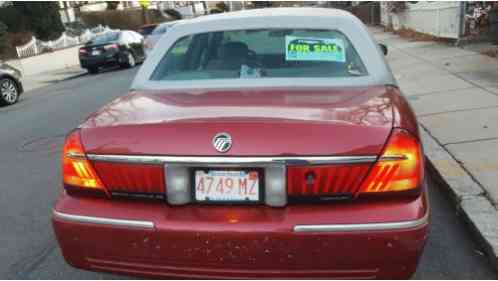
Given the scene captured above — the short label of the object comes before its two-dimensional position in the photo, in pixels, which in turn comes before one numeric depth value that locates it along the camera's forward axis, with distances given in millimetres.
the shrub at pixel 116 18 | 37250
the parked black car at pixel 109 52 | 18844
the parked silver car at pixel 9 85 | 11656
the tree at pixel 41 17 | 26484
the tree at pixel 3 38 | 22125
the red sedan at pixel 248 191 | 2199
